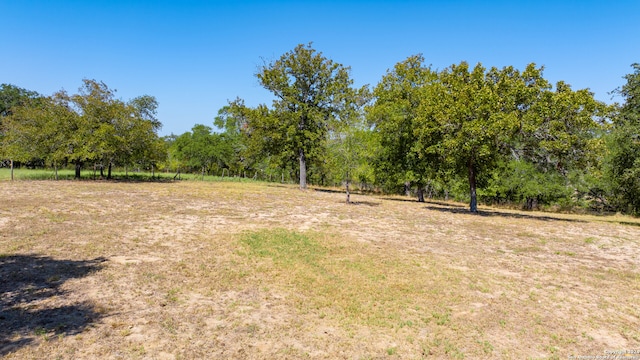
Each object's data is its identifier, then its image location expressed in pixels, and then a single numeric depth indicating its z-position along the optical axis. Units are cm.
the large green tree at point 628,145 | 2369
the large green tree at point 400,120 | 3547
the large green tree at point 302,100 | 4156
